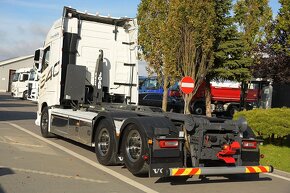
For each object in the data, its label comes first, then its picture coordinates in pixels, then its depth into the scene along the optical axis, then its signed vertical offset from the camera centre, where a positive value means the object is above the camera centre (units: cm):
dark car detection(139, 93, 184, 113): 2819 -13
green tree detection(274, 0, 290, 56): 1662 +298
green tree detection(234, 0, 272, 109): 2141 +417
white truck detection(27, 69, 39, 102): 3369 +37
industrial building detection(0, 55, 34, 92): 6538 +346
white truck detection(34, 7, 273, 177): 799 -41
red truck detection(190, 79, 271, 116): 3061 +43
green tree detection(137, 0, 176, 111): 2039 +313
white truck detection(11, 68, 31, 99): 3881 +63
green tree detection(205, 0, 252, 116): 2108 +247
